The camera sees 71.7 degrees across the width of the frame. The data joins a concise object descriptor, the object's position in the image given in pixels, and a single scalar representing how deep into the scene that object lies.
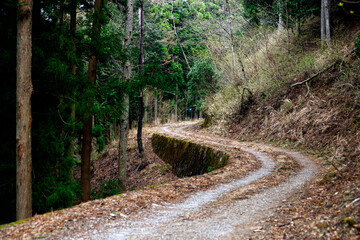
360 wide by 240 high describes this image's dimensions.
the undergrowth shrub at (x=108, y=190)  10.32
